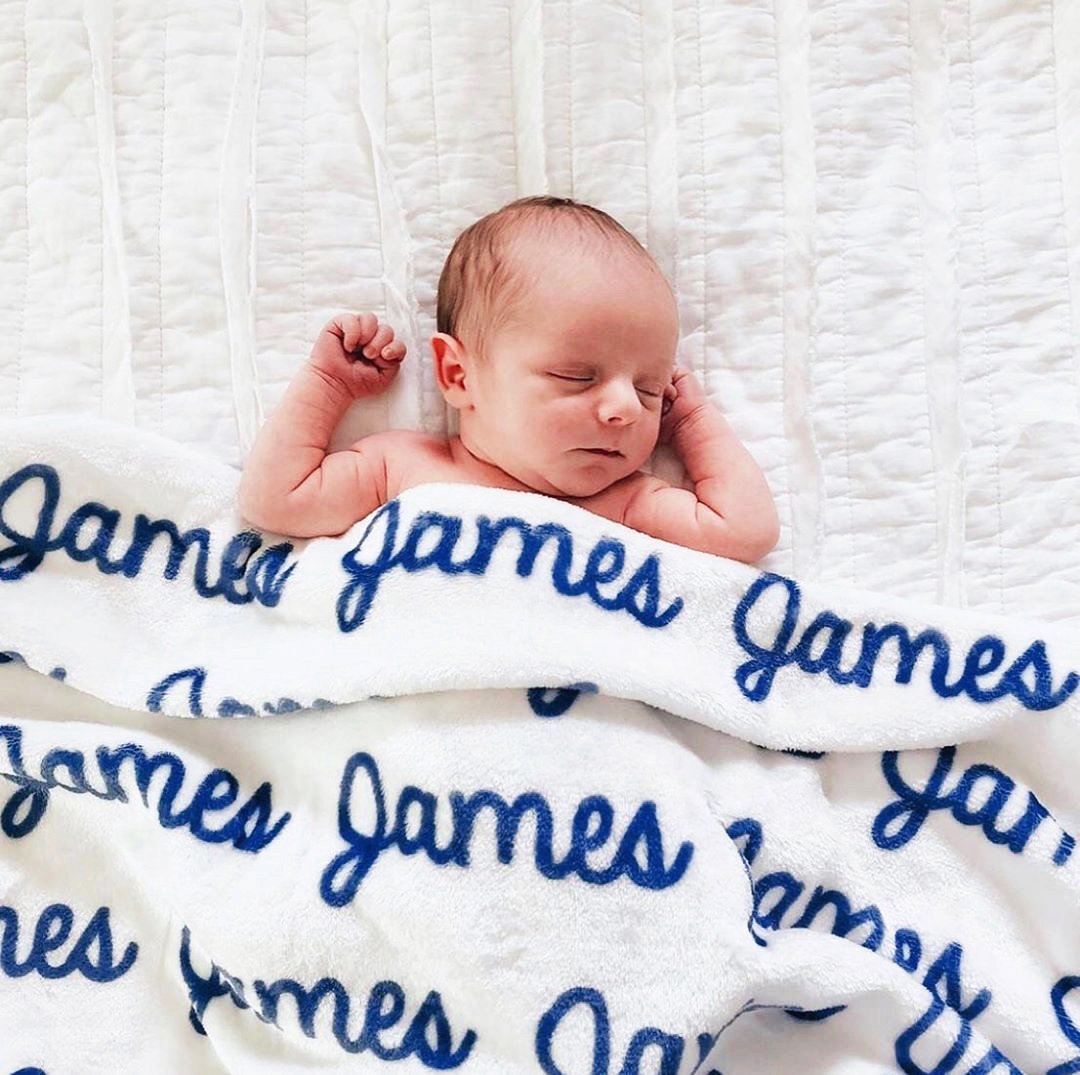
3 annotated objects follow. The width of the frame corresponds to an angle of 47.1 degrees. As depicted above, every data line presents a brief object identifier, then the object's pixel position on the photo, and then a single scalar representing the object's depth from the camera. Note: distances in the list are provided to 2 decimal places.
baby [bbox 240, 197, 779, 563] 0.93
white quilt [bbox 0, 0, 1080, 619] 1.00
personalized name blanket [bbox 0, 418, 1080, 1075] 0.83
